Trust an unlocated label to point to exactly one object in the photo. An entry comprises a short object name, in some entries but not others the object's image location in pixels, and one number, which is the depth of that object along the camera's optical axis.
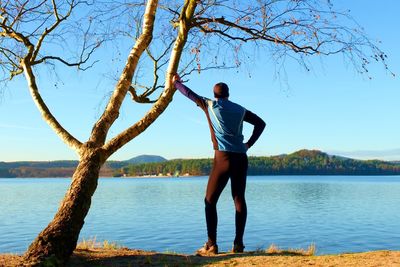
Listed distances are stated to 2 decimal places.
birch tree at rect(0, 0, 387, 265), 7.72
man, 7.85
